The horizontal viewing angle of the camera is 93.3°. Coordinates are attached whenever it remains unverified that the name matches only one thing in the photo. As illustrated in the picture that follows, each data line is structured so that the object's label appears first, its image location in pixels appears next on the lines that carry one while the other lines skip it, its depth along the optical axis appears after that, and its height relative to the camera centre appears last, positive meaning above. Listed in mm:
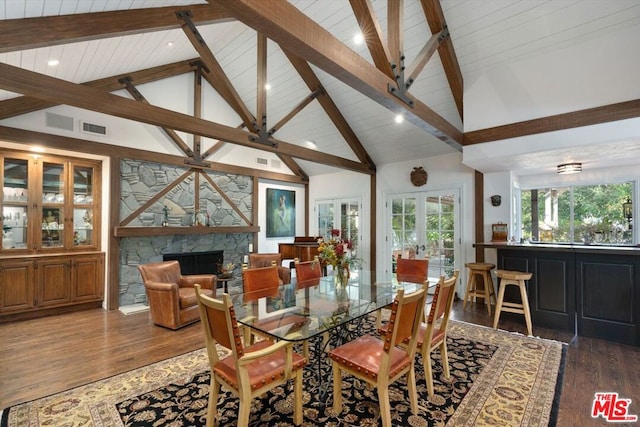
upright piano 6453 -678
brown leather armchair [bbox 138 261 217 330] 4031 -1081
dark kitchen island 3516 -877
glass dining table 2278 -811
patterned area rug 2162 -1442
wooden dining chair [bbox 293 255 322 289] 3746 -733
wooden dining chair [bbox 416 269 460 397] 2377 -871
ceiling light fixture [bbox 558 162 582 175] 4445 +735
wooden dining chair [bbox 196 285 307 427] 1777 -994
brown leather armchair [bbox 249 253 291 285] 5855 -800
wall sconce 5012 +113
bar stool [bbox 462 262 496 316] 4645 -1042
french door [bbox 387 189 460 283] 5793 -203
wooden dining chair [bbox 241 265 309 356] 2377 -811
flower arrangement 3320 -385
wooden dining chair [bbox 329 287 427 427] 1920 -1002
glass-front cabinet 4539 +257
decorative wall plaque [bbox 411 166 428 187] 6133 +847
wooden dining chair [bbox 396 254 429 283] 4003 -716
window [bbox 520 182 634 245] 5102 +54
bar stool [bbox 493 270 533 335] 3764 -973
